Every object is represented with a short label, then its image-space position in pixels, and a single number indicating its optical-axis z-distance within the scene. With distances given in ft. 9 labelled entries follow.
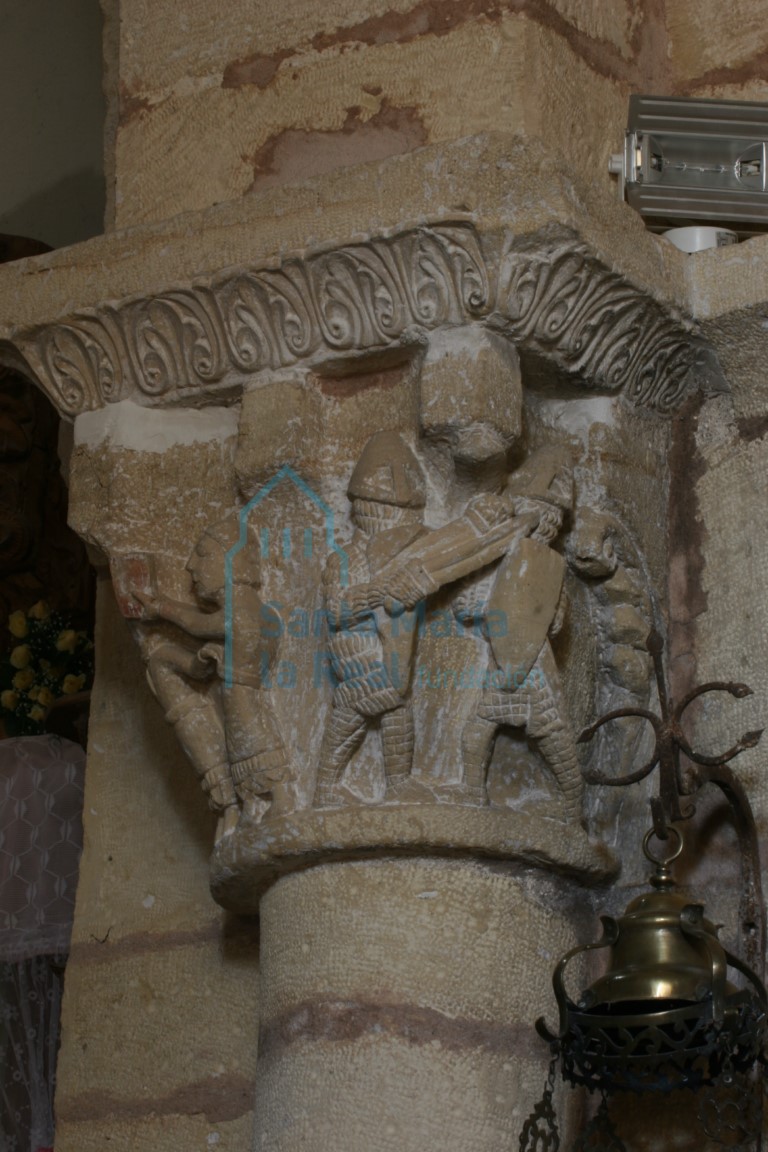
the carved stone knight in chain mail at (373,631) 16.70
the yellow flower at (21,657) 29.14
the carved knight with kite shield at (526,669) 16.72
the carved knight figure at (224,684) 17.29
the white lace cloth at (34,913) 24.36
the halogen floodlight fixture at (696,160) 18.47
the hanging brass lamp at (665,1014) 15.35
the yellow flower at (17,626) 29.50
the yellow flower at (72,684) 28.61
